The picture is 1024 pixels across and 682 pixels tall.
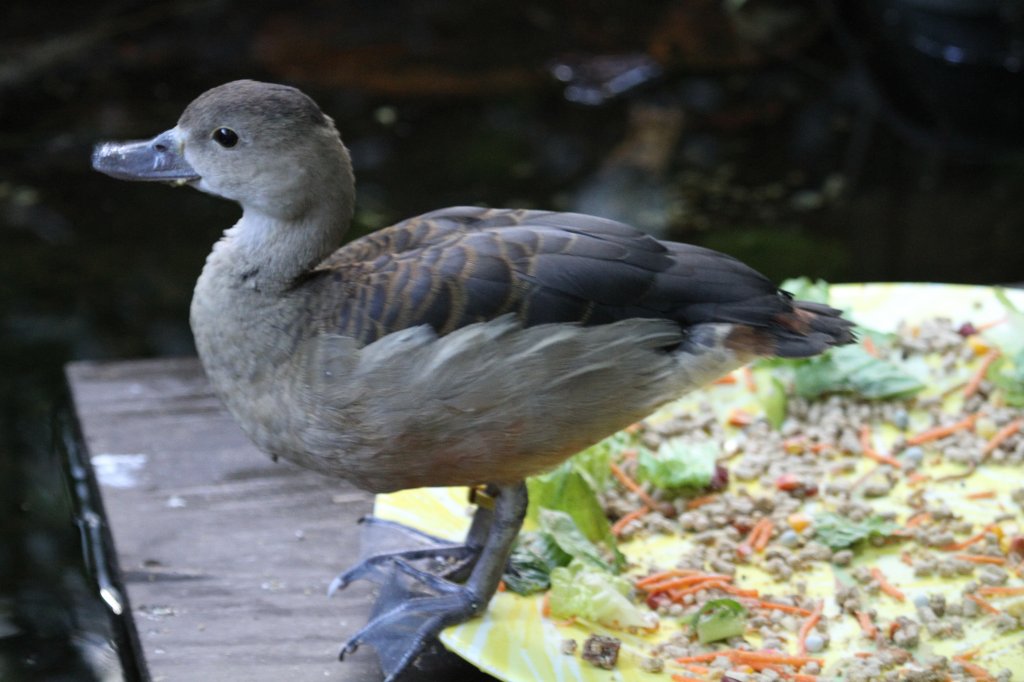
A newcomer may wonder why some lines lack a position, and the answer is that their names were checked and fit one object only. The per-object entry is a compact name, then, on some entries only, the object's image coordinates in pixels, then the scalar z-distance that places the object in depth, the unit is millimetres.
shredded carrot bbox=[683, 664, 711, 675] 4045
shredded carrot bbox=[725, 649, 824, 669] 4105
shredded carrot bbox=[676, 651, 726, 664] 4105
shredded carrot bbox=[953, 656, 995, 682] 4008
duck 3844
